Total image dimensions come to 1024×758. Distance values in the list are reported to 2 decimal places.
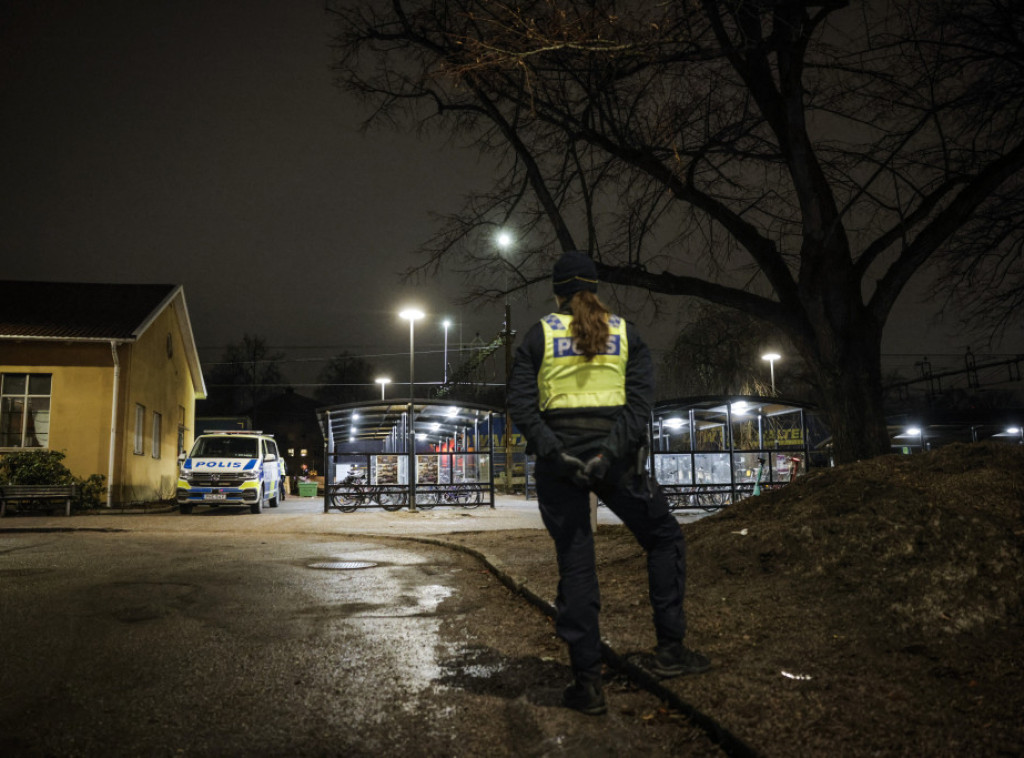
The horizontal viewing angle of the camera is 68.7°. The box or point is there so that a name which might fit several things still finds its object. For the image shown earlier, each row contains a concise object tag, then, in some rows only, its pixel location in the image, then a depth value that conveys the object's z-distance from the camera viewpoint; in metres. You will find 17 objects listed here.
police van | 19.84
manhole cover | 8.34
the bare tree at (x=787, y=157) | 7.39
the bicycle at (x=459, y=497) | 22.11
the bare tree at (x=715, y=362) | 24.12
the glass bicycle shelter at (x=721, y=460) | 19.77
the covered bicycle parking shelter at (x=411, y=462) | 21.00
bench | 17.48
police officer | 3.26
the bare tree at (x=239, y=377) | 71.56
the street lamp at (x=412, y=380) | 20.34
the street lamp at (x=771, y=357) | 30.15
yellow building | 20.11
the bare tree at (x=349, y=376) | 82.44
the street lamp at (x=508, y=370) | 31.92
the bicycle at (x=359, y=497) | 20.86
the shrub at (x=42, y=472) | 18.53
